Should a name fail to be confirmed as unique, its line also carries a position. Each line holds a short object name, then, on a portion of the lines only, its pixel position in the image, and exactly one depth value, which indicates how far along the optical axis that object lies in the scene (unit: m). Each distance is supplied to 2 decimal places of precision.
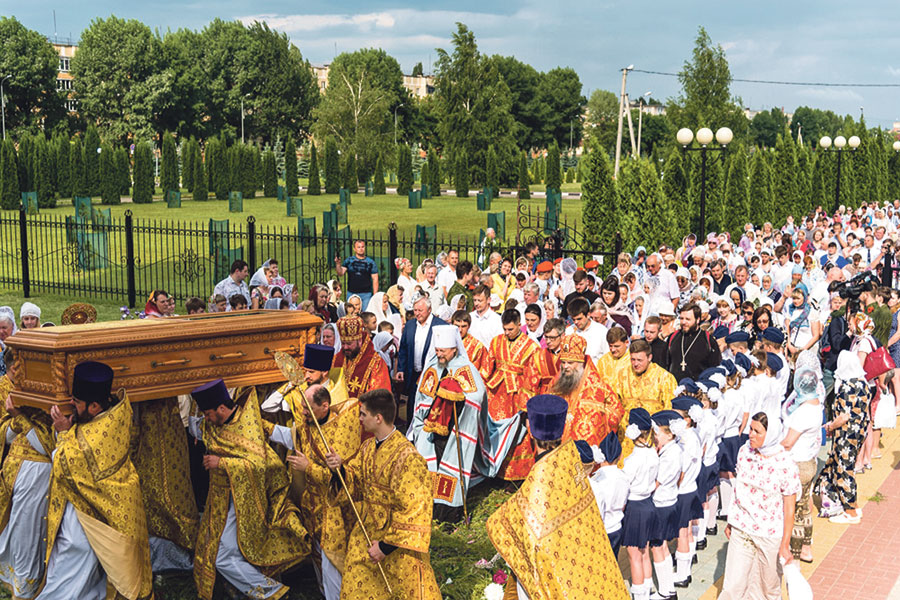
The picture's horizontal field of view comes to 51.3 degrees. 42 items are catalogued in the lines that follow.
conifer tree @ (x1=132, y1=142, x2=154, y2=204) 43.97
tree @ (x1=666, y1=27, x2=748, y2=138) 45.50
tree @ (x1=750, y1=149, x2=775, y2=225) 28.95
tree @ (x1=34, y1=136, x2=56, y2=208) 42.03
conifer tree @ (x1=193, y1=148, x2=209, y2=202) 46.72
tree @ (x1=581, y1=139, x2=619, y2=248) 21.12
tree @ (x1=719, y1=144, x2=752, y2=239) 27.39
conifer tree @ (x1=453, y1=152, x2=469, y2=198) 51.12
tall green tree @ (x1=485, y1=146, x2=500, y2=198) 53.84
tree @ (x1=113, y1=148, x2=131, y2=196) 44.00
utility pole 36.62
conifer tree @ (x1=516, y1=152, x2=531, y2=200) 50.66
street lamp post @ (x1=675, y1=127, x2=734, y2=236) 18.55
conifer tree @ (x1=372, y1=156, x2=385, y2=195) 52.03
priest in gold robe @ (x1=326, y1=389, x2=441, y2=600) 5.62
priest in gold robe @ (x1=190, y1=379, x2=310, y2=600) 6.45
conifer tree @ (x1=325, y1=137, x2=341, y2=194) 51.25
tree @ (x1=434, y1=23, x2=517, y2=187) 59.88
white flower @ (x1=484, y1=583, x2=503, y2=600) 4.65
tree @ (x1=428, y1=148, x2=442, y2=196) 49.81
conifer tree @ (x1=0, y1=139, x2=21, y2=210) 40.56
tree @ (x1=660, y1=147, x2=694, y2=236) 24.14
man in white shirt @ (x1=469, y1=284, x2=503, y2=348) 10.57
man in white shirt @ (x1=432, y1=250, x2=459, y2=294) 14.09
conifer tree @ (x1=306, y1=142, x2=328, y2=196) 50.25
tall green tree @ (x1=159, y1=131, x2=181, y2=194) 46.84
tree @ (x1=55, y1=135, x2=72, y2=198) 43.22
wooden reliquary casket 6.27
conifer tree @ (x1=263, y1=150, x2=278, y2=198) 49.25
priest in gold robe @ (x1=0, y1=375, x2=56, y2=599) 6.61
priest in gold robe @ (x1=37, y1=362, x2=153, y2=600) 5.96
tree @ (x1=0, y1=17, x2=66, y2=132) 60.62
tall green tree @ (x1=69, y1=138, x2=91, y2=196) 43.22
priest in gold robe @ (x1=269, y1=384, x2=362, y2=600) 6.28
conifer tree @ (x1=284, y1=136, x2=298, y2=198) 47.06
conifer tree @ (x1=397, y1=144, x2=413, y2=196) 52.00
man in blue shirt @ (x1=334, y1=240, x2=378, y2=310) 13.55
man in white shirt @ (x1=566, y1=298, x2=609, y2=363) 9.73
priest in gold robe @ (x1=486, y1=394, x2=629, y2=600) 4.88
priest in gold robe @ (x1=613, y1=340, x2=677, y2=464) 7.85
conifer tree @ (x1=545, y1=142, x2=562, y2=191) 52.06
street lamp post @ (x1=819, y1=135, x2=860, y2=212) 29.44
